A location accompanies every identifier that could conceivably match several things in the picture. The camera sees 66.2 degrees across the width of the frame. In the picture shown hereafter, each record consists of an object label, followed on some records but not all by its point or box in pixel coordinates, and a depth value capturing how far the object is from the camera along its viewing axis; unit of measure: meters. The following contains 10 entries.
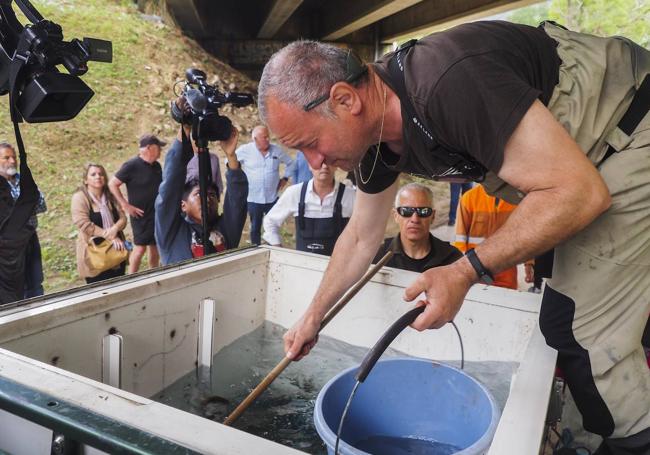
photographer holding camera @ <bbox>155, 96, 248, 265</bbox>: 3.34
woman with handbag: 4.14
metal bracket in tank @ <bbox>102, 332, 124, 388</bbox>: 1.73
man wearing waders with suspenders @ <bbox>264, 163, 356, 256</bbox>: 3.78
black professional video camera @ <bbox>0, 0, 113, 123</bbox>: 1.59
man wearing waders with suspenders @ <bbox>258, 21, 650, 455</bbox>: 1.10
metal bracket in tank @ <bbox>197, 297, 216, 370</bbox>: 2.19
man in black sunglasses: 2.97
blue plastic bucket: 1.65
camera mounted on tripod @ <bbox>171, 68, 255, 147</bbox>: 2.80
